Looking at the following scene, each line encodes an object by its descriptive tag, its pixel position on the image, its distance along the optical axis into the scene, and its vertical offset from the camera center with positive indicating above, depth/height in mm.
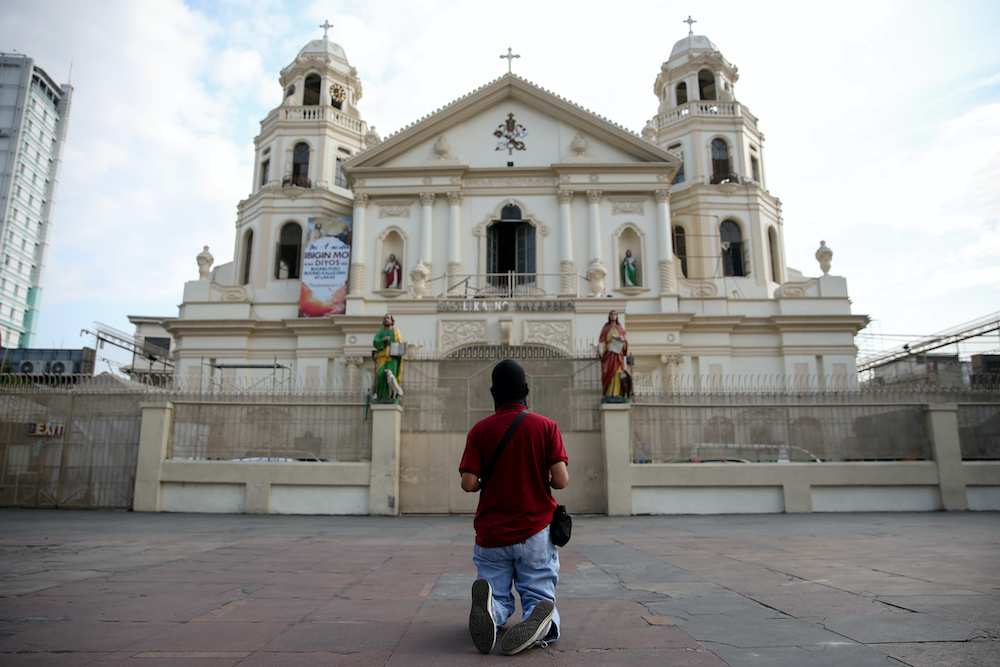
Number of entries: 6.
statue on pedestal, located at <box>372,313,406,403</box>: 13586 +1885
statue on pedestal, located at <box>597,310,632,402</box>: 13359 +1829
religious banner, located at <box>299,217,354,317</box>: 27031 +7528
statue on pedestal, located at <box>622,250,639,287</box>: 26062 +6918
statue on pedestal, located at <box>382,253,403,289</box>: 26703 +7080
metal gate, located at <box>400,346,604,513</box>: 13688 +924
